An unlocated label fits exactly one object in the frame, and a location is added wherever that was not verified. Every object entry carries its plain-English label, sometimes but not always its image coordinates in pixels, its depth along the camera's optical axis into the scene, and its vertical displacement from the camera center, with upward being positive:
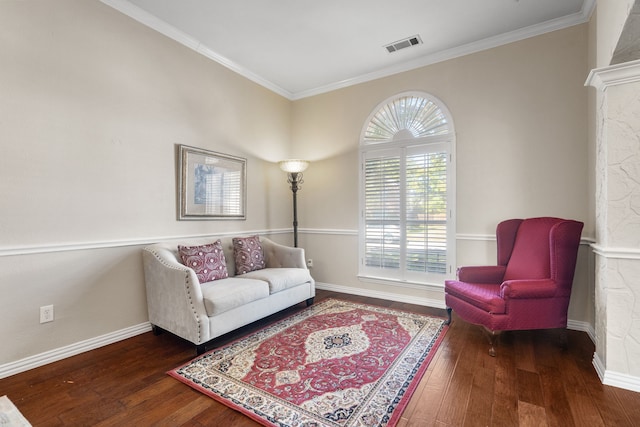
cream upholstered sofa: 2.41 -0.75
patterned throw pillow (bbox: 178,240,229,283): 2.83 -0.47
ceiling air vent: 3.28 +1.90
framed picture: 3.22 +0.32
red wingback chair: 2.39 -0.68
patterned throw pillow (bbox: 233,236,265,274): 3.38 -0.50
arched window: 3.56 +0.25
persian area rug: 1.72 -1.14
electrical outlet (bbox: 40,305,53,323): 2.27 -0.77
